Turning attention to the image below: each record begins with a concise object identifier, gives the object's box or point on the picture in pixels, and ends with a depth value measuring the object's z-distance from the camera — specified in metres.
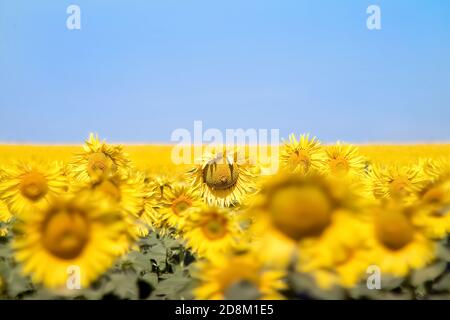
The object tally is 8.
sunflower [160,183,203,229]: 4.56
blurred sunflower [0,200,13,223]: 4.44
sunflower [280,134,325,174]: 6.07
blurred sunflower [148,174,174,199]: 4.83
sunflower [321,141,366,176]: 6.25
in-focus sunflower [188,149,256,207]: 5.98
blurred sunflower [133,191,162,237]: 3.75
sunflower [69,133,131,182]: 5.19
